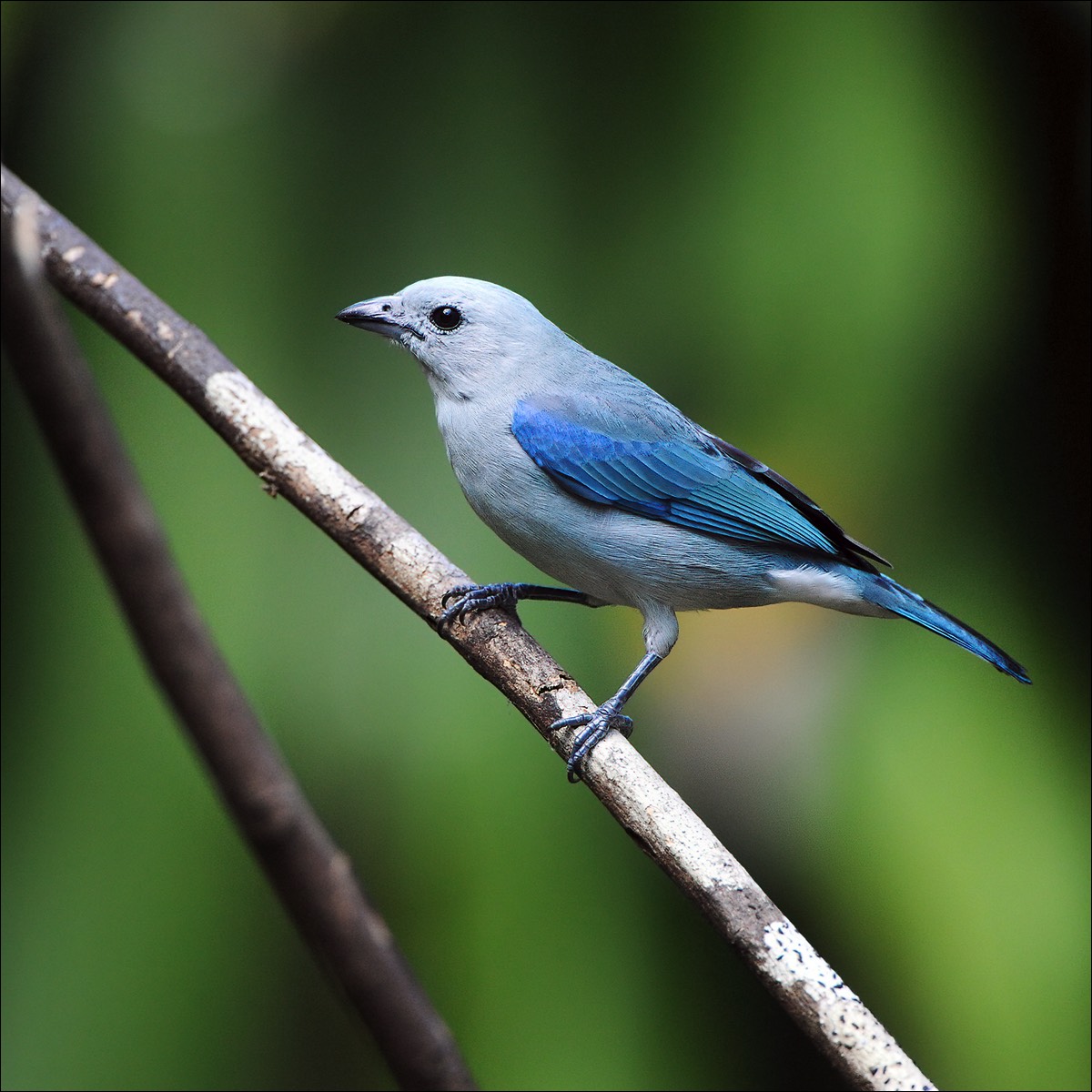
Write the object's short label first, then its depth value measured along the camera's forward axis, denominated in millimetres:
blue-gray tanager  3892
